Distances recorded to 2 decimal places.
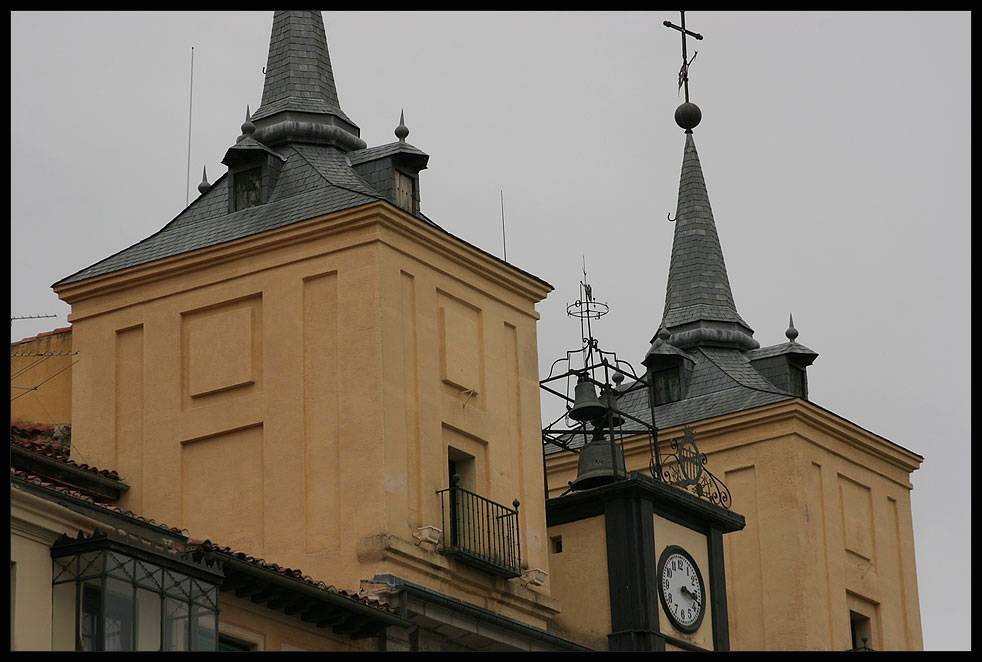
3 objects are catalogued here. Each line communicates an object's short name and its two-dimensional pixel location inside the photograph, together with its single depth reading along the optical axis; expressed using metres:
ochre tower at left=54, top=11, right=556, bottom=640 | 37.03
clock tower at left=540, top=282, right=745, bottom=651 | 39.75
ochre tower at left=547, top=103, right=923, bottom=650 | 46.38
